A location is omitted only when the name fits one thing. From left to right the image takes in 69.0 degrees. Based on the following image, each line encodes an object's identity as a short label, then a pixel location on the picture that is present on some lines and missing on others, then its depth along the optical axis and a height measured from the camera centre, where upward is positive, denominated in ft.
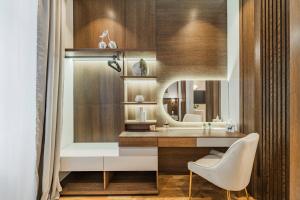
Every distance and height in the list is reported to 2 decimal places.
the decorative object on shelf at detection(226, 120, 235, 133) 10.24 -1.46
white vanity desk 8.94 -2.39
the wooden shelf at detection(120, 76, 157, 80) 10.38 +0.98
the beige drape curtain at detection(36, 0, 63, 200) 7.36 +0.00
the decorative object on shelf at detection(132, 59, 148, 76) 10.61 +1.44
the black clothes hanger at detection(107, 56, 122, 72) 10.40 +1.64
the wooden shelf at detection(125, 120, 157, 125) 10.64 -1.19
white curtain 5.35 -0.02
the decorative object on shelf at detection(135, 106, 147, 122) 10.77 -0.83
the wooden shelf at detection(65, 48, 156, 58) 9.94 +2.18
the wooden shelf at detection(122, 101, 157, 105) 10.39 -0.26
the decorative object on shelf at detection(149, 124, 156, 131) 10.69 -1.45
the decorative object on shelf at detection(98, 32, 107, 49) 10.33 +2.51
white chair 7.06 -2.32
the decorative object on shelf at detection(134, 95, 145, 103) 10.67 -0.07
